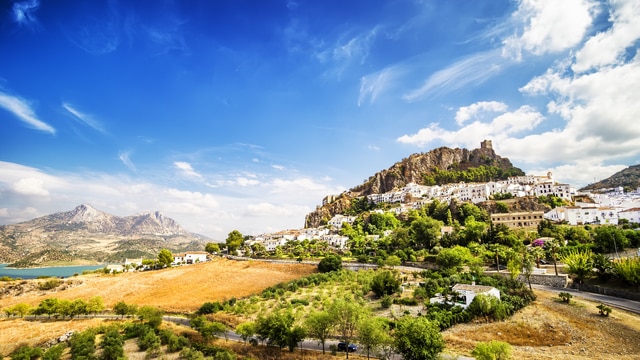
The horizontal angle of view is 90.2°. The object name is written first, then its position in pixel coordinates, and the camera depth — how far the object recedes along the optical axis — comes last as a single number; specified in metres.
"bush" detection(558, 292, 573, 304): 36.66
